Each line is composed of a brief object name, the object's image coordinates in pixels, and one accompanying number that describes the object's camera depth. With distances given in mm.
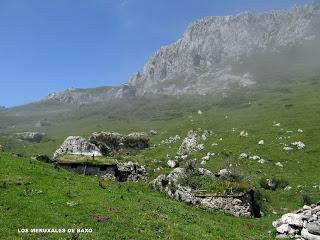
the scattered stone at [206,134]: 52422
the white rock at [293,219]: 17408
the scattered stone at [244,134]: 50928
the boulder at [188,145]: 48178
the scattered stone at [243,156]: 40731
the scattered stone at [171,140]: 60415
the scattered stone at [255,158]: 39654
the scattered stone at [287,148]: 42096
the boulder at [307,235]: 16070
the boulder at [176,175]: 26418
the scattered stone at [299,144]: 42376
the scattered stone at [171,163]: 34762
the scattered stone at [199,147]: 47877
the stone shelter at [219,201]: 23741
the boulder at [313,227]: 16133
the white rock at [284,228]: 17678
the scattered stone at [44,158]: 31507
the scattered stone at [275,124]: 56191
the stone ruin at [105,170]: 30828
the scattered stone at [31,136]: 96020
